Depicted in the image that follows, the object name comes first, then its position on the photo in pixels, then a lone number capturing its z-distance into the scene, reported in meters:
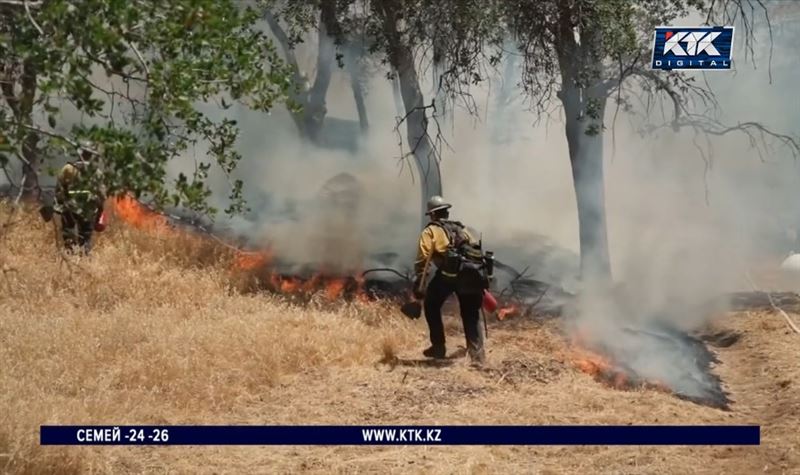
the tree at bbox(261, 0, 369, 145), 14.18
